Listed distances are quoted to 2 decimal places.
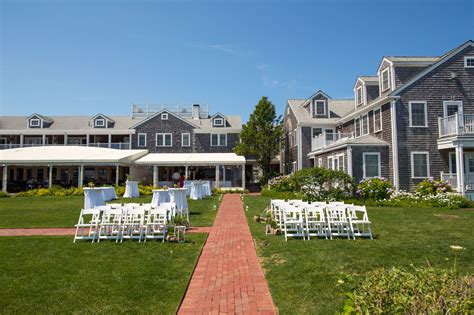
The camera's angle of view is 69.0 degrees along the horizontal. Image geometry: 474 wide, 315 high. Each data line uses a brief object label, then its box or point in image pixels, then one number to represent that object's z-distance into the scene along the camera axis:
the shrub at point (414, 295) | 2.43
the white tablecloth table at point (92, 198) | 15.98
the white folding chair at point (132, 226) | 8.94
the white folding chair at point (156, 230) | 8.87
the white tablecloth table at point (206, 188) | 24.57
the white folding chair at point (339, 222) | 8.95
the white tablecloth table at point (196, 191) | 21.64
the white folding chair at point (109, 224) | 8.82
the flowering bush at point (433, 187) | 17.39
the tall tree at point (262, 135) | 30.75
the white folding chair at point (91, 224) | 8.84
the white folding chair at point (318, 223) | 9.03
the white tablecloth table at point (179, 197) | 12.49
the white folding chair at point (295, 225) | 8.73
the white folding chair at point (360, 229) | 8.81
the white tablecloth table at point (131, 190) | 22.94
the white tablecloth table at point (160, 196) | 14.32
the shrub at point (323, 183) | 16.97
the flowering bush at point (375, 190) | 17.67
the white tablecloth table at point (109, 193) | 20.37
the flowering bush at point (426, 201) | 15.83
